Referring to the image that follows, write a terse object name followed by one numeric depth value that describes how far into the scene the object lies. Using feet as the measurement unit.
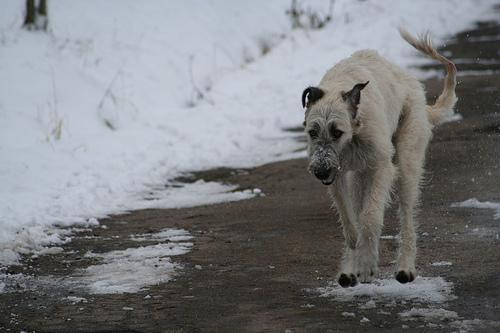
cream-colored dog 38.55
